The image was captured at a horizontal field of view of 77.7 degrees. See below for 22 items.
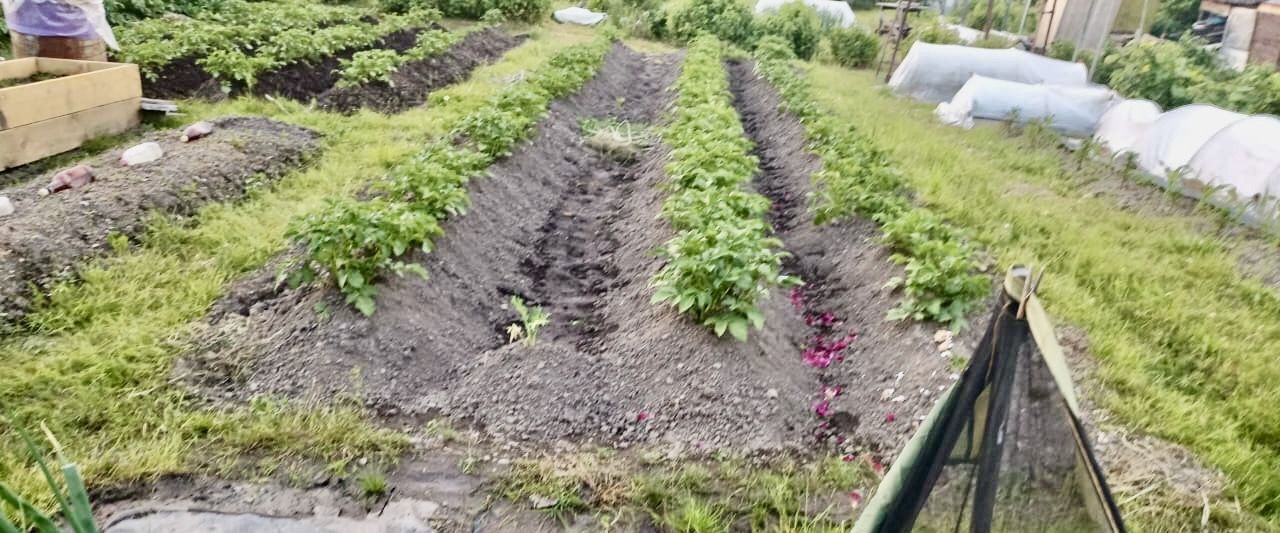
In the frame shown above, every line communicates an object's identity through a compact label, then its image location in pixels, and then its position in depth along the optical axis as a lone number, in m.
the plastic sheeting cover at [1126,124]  8.95
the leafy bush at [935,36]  14.86
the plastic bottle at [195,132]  6.82
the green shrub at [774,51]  14.36
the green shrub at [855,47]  16.67
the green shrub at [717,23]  17.75
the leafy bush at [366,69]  9.30
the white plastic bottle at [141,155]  6.08
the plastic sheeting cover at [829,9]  20.34
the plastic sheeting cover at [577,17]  18.69
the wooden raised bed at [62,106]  6.16
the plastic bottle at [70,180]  5.50
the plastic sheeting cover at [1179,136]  7.85
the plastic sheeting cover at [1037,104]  10.06
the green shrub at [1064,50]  13.44
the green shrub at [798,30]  17.45
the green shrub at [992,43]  13.87
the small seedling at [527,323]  4.47
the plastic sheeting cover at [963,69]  11.77
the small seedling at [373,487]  3.27
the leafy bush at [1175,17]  17.78
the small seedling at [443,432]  3.67
